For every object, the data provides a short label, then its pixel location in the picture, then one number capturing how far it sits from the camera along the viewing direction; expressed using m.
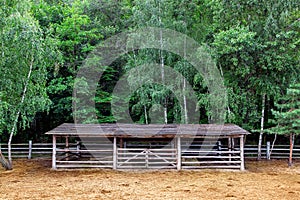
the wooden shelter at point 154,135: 11.43
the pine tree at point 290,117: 12.03
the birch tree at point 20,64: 11.31
